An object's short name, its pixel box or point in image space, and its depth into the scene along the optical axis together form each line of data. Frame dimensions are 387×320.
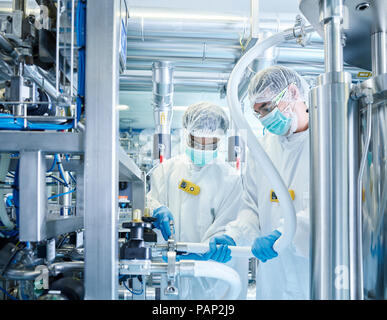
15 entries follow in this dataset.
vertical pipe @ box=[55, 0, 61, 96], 0.56
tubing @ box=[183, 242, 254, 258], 1.04
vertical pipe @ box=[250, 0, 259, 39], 1.68
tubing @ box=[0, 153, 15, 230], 0.83
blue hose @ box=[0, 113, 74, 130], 0.64
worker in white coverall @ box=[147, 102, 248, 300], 2.08
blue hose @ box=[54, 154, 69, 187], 0.89
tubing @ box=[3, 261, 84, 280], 0.66
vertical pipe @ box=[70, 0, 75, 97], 0.56
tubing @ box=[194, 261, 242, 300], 0.74
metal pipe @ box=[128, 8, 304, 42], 1.83
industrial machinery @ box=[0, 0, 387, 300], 0.57
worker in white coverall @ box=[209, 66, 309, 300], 1.50
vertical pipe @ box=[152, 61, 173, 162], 2.37
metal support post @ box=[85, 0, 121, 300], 0.59
